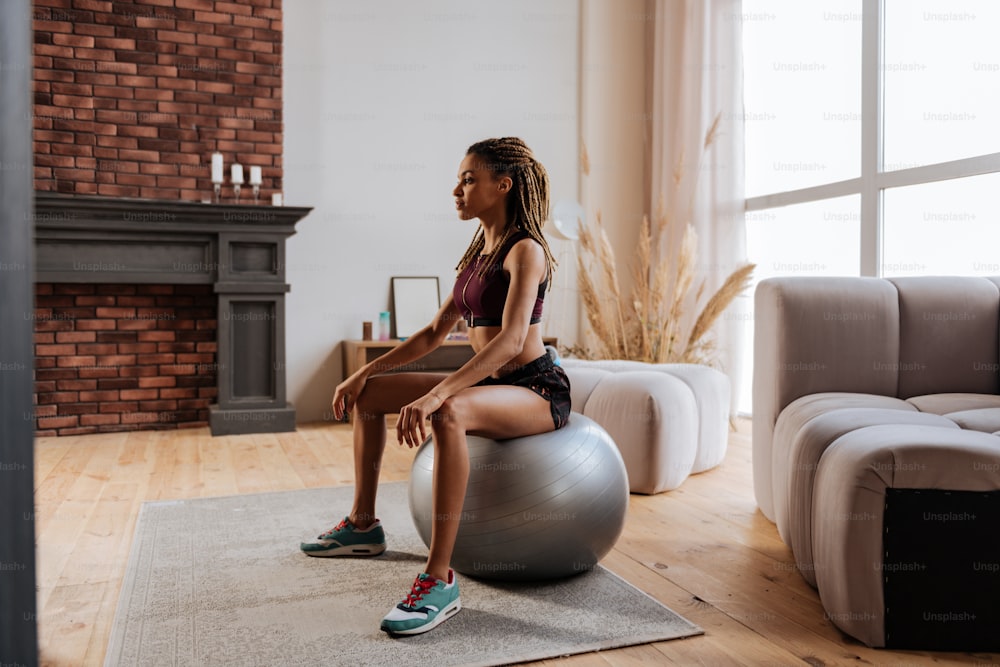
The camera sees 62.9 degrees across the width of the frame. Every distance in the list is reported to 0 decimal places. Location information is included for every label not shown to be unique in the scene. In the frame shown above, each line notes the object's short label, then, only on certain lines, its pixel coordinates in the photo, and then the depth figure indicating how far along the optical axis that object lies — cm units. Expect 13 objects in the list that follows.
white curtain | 496
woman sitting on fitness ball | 182
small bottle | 485
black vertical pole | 55
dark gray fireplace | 404
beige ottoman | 302
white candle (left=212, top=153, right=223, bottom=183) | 430
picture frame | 501
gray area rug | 166
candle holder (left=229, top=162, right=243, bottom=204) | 435
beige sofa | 164
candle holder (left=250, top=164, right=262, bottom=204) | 440
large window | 362
